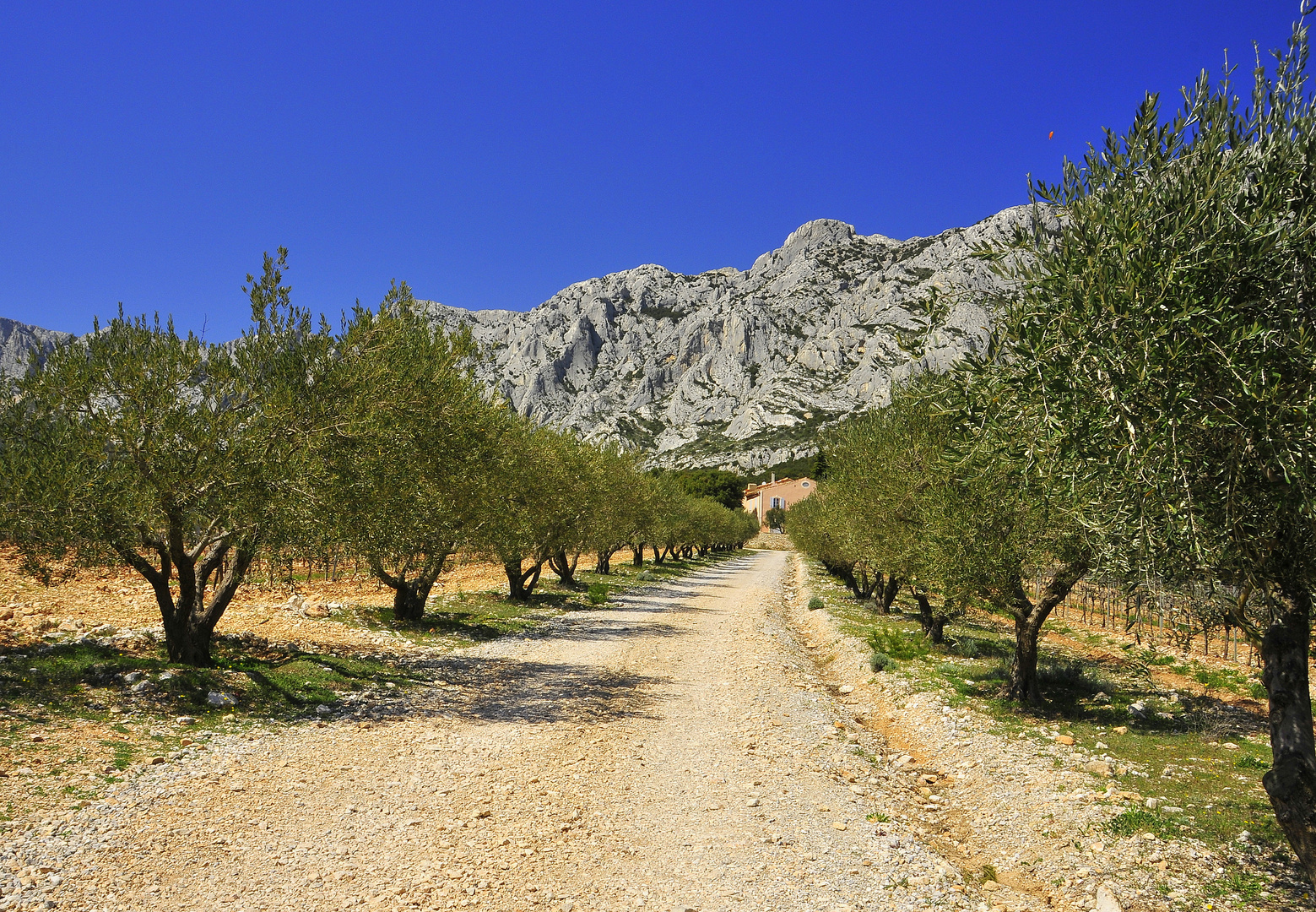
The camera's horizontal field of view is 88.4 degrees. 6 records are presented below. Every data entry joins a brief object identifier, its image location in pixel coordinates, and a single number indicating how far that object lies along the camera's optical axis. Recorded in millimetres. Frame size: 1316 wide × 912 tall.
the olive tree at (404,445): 14688
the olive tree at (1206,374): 6016
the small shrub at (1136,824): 8875
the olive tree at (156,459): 11719
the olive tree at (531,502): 24016
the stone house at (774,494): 152125
